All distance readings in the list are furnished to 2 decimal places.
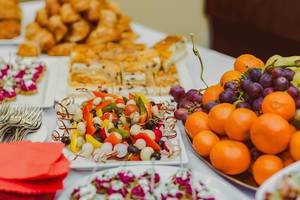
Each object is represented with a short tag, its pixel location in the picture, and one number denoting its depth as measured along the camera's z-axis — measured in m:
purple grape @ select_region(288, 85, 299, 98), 0.88
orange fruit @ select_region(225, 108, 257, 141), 0.86
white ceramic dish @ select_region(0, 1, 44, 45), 1.71
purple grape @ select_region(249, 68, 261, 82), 0.94
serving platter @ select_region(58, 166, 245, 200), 0.83
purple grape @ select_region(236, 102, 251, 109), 0.91
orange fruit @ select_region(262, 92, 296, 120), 0.85
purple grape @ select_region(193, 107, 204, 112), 1.02
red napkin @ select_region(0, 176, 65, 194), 0.81
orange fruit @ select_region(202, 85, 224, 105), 1.00
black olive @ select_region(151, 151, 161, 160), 0.94
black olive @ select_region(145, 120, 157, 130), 1.03
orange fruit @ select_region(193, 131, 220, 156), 0.92
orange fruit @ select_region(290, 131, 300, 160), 0.82
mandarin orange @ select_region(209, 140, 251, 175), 0.86
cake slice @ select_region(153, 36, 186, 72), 1.50
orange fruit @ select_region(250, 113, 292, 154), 0.82
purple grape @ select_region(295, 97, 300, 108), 0.87
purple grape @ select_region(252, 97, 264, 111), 0.90
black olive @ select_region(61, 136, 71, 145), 1.00
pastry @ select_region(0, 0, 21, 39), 1.72
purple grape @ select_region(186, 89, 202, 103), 1.07
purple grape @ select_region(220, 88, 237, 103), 0.96
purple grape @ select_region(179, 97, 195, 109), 1.06
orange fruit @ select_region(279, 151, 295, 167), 0.85
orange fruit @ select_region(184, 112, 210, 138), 0.96
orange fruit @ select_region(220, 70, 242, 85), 1.04
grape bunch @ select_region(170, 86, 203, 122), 1.04
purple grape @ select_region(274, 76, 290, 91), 0.90
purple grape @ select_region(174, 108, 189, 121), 1.03
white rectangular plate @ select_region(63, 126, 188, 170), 0.92
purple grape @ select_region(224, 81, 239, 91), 0.97
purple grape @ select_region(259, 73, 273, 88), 0.92
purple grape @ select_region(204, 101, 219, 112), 0.98
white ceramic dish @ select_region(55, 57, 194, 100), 1.33
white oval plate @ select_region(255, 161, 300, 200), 0.73
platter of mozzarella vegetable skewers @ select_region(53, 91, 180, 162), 0.95
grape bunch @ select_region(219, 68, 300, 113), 0.90
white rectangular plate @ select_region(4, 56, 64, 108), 1.26
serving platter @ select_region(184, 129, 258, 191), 0.86
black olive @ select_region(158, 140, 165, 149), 0.98
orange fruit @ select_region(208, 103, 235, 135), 0.91
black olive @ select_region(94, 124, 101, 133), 1.00
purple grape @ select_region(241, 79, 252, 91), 0.93
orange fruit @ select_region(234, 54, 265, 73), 1.07
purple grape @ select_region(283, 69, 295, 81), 0.92
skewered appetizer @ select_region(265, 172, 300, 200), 0.71
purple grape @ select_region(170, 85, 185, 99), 1.16
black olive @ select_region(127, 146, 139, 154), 0.95
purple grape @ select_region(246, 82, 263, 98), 0.91
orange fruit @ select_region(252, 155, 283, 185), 0.83
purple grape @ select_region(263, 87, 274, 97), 0.90
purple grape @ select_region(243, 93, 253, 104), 0.93
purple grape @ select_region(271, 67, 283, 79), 0.92
